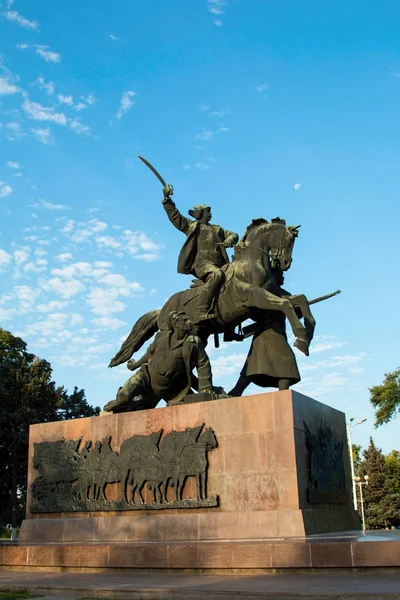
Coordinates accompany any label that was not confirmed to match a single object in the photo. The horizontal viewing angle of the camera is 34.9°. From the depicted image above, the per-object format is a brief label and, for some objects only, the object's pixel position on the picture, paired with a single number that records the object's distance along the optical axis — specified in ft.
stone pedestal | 38.73
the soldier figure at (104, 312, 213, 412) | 47.70
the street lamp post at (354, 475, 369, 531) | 133.95
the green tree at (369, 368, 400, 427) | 117.08
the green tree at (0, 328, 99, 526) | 112.37
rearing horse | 45.29
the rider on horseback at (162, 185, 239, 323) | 50.90
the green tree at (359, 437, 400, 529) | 146.00
